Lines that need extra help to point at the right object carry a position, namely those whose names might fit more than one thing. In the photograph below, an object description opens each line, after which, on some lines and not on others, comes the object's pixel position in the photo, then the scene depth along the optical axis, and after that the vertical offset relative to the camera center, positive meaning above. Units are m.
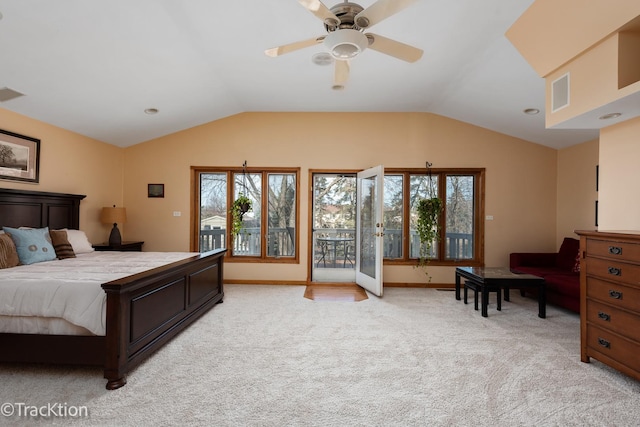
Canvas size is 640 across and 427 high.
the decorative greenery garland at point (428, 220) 5.23 -0.07
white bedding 2.25 -0.63
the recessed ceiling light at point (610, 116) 2.60 +0.85
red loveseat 3.89 -0.78
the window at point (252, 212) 5.66 +0.04
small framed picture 5.59 +0.42
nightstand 4.70 -0.53
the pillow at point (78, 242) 4.00 -0.38
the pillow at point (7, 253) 2.94 -0.39
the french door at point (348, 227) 4.98 -0.23
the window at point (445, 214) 5.54 +0.04
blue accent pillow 3.19 -0.35
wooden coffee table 3.86 -0.82
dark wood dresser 2.22 -0.62
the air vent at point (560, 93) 2.75 +1.11
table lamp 4.85 -0.10
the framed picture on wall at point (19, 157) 3.62 +0.65
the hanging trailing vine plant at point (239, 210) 5.41 +0.07
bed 2.23 -0.91
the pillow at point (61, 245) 3.63 -0.38
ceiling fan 1.97 +1.28
